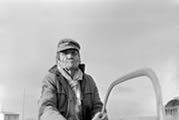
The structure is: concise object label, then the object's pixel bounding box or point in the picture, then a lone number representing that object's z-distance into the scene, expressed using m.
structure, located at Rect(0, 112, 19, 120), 20.42
